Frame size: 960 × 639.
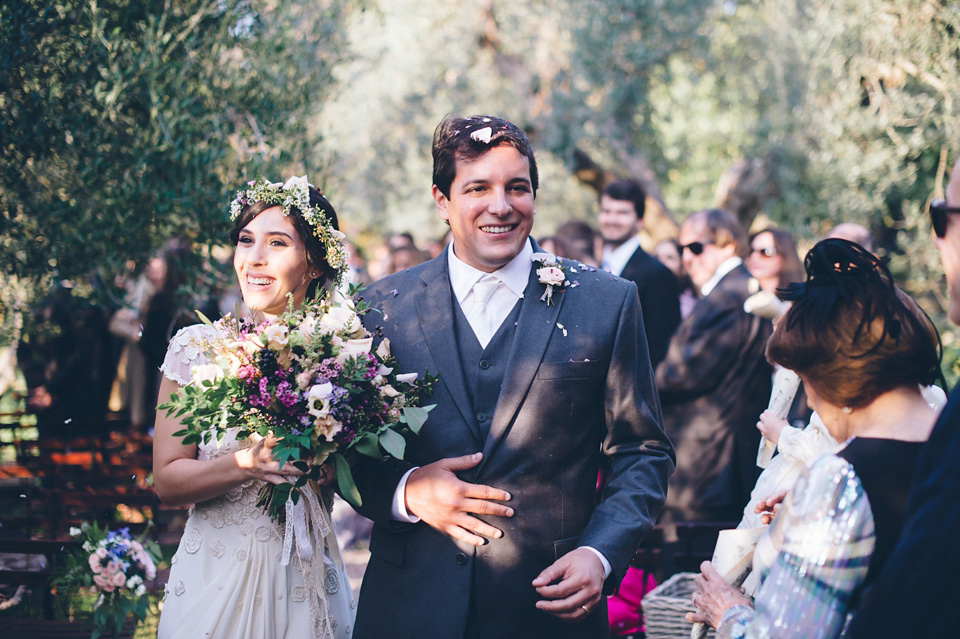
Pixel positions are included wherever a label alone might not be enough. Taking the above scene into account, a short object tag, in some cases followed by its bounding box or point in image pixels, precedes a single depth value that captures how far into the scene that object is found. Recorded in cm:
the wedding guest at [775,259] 579
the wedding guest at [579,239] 833
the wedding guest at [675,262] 871
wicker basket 384
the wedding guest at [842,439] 181
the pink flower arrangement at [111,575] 331
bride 286
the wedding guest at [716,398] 563
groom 258
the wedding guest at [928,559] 163
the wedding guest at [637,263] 636
